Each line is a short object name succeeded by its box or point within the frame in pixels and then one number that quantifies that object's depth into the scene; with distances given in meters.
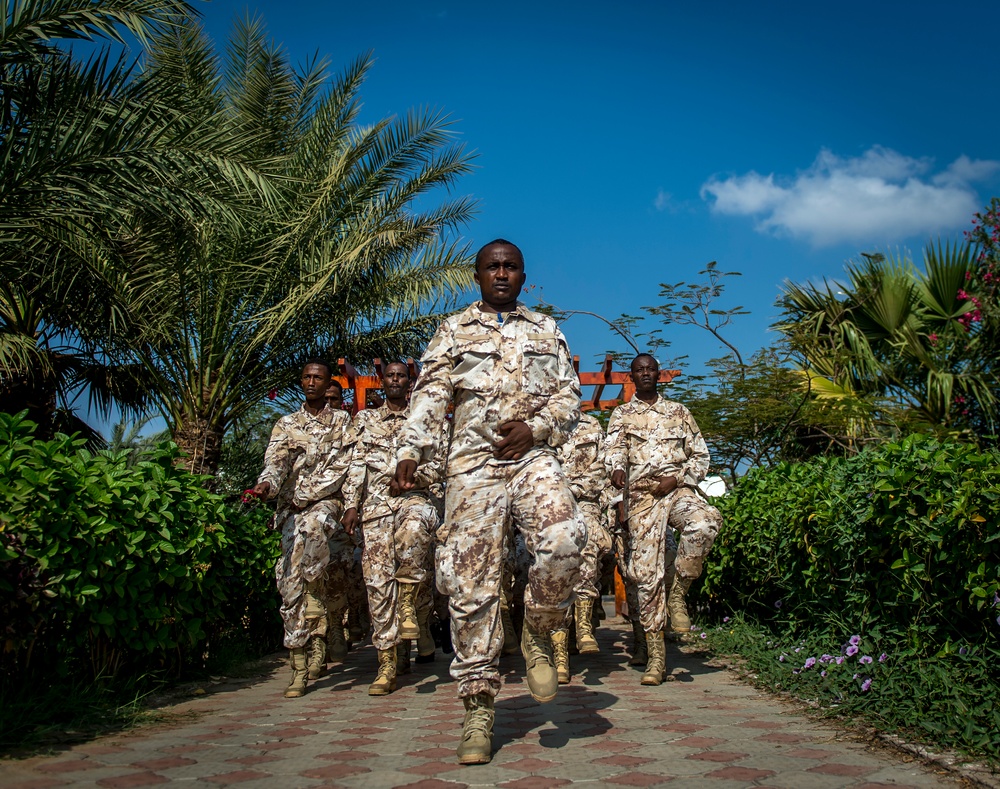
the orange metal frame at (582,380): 12.98
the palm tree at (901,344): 12.35
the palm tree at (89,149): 7.86
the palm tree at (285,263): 12.10
